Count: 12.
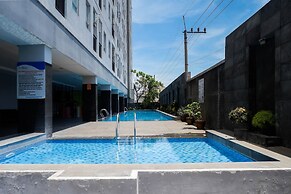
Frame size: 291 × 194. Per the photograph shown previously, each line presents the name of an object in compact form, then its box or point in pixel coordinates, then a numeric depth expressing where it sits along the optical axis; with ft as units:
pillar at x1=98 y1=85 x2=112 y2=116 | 45.97
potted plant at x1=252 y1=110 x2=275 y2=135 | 14.18
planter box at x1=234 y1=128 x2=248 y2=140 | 15.82
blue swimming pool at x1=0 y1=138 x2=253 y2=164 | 13.52
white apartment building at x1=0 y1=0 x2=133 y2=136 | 15.16
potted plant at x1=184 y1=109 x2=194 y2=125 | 28.94
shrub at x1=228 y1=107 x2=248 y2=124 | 16.27
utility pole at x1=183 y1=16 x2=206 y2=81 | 48.49
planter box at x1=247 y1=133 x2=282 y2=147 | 13.06
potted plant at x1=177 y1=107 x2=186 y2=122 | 32.46
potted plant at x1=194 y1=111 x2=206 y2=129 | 24.36
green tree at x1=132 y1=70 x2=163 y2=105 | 100.01
